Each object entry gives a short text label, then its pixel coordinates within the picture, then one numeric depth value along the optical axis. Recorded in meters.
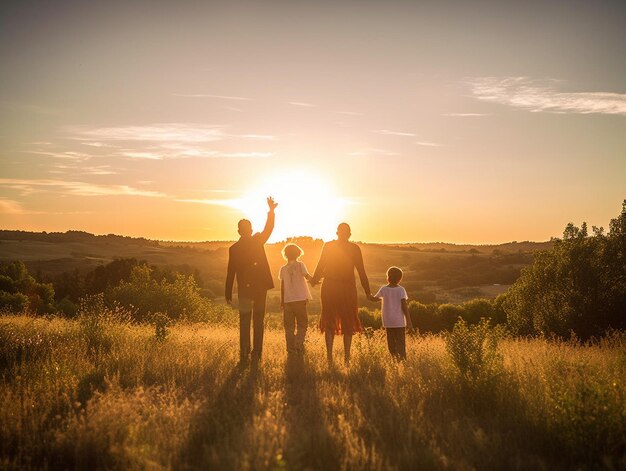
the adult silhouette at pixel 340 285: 10.13
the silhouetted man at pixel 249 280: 9.88
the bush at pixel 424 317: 35.75
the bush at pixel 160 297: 29.28
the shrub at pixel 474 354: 7.28
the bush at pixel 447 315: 35.56
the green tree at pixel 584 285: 21.55
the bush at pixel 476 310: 35.81
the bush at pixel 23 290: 33.16
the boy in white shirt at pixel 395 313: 9.89
